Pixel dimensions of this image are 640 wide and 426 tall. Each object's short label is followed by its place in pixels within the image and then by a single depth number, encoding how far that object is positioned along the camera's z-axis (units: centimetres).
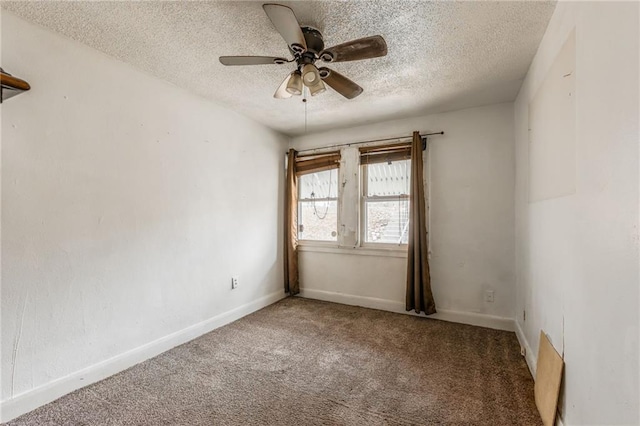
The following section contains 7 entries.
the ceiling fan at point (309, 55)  154
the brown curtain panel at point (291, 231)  414
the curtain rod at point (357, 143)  346
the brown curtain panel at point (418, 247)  328
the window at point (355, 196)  364
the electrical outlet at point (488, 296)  312
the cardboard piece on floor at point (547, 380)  156
